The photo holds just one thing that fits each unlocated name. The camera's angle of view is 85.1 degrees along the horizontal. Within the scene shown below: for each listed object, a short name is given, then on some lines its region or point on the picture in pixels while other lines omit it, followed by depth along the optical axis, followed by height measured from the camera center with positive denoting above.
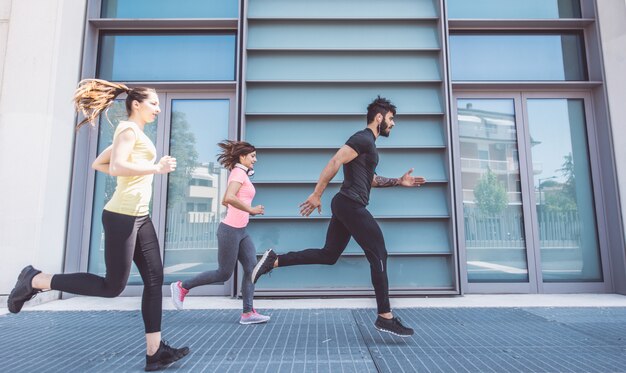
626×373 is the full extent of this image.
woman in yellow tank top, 2.03 -0.01
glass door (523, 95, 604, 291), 4.66 +0.49
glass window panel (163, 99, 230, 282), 4.66 +0.57
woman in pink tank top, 3.21 -0.10
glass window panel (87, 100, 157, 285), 4.66 +0.51
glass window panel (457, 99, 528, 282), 4.68 +0.50
